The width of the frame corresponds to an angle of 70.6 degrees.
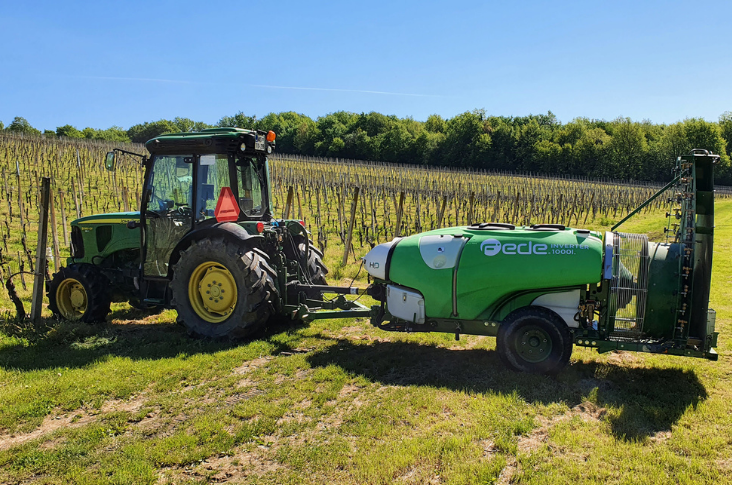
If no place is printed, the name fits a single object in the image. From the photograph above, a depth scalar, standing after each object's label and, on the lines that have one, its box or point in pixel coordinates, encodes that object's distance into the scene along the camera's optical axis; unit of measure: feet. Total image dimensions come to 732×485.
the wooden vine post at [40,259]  23.86
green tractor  21.52
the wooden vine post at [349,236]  42.01
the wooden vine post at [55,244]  33.50
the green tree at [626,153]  211.00
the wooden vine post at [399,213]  45.14
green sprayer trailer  17.15
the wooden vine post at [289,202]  43.84
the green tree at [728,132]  226.58
